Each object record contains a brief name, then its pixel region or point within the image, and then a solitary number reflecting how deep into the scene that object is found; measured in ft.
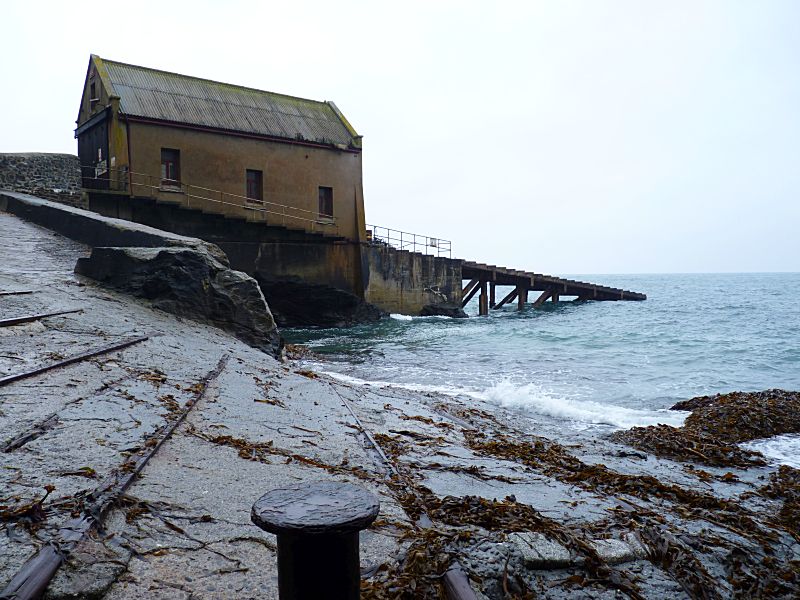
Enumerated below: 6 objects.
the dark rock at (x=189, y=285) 29.99
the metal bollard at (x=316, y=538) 5.72
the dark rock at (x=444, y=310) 95.55
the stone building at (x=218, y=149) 72.33
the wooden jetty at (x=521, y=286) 111.14
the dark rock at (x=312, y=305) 79.61
